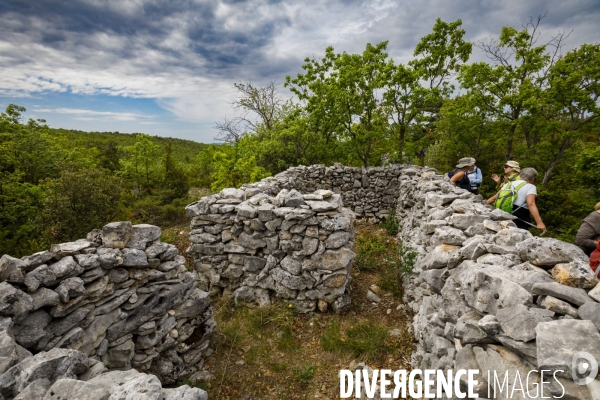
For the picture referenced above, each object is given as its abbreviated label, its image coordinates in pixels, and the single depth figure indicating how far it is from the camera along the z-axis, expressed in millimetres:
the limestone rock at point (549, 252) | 2670
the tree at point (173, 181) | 15688
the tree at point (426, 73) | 12180
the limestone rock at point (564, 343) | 1820
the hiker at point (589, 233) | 3912
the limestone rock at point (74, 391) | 2045
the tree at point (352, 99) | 12656
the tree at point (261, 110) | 18750
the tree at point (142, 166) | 18750
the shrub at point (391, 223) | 10938
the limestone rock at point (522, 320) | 2143
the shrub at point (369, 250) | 7918
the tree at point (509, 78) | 12539
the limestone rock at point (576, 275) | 2355
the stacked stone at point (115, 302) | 3180
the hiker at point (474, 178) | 7973
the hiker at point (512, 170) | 5939
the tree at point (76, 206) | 8953
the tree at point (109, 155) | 25959
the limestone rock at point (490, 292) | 2422
